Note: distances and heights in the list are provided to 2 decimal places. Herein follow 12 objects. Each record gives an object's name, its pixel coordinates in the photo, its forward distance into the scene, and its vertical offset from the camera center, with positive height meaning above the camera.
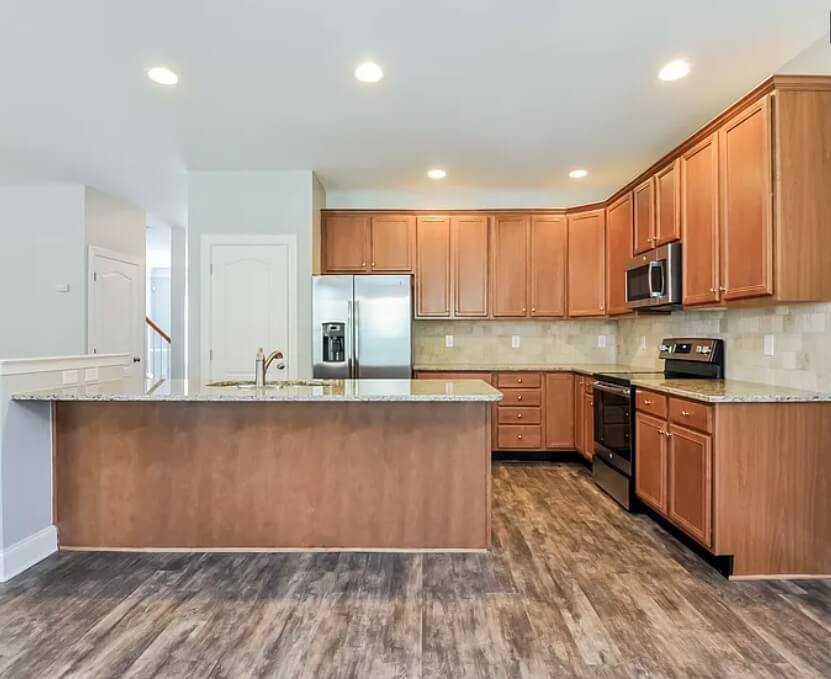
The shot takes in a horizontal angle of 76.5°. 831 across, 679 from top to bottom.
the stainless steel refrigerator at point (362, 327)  4.46 +0.10
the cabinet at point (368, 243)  4.97 +0.91
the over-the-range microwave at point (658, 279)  3.46 +0.42
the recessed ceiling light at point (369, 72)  2.77 +1.43
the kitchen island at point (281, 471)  2.80 -0.71
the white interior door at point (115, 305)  5.29 +0.36
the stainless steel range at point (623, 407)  3.49 -0.47
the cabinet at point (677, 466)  2.61 -0.70
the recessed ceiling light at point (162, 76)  2.82 +1.44
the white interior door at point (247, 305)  4.55 +0.29
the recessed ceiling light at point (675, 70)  2.76 +1.45
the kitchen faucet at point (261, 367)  2.94 -0.16
